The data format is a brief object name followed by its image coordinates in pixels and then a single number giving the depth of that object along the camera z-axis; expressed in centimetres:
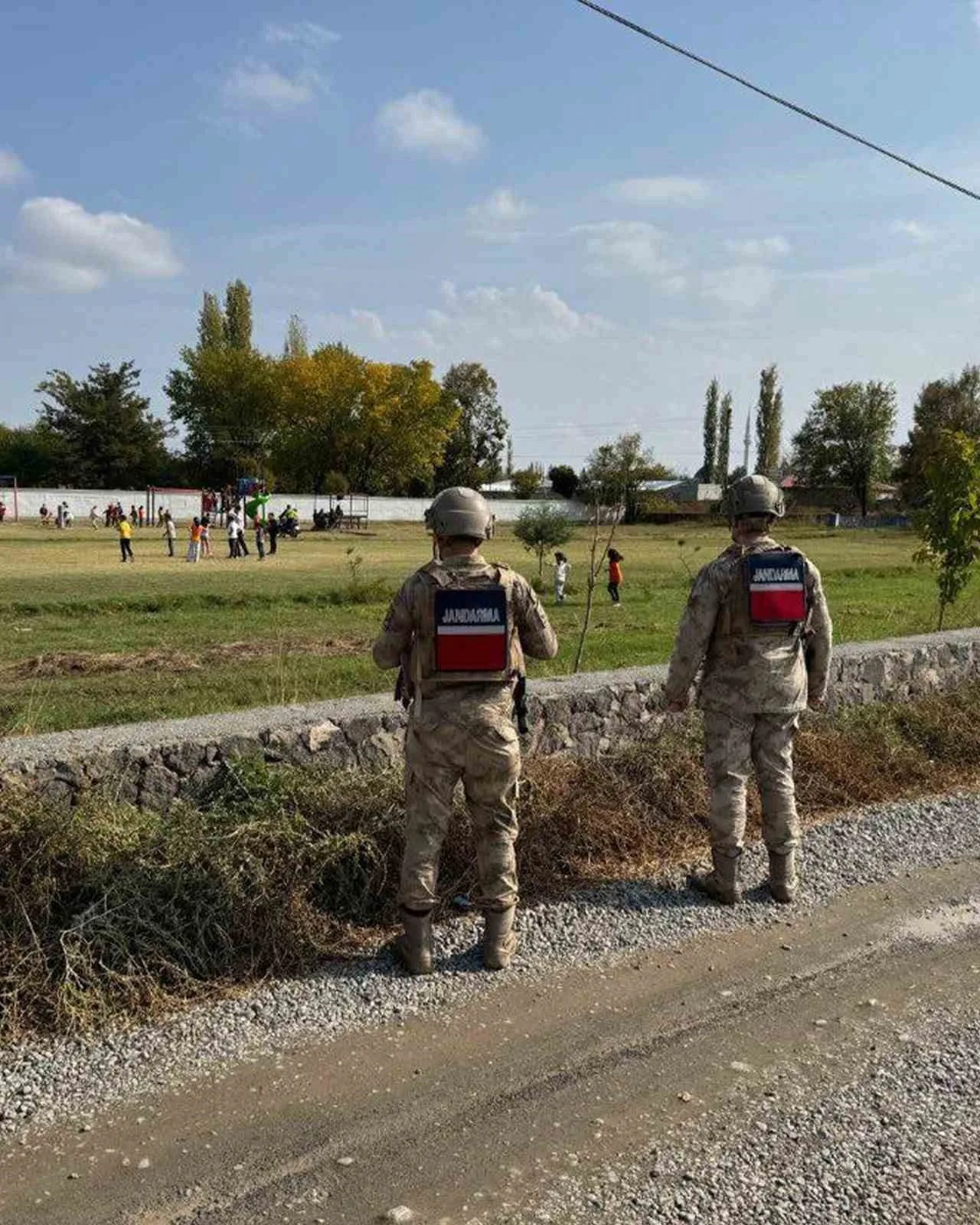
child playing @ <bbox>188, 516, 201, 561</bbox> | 3250
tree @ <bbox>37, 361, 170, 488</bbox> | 7694
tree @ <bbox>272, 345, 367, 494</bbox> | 8125
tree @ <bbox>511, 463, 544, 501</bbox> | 8531
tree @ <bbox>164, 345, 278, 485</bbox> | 8619
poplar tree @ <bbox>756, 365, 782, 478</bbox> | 10112
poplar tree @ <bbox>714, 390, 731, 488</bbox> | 11206
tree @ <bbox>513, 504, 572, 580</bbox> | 2800
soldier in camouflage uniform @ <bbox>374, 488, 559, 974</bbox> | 396
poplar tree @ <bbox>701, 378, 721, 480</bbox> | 11200
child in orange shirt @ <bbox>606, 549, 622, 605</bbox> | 2233
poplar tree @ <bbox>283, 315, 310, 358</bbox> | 9612
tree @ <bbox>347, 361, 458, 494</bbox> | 8056
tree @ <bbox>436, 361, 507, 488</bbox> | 9175
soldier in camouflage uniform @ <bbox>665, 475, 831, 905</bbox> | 466
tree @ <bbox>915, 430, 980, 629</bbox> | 1235
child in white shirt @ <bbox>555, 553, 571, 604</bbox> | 2284
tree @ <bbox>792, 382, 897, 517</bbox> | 8894
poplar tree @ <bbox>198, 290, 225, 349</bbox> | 9394
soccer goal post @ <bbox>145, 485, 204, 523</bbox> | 6538
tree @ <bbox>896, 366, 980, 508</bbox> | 8056
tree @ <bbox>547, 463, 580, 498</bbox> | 9069
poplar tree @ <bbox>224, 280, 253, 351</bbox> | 9388
